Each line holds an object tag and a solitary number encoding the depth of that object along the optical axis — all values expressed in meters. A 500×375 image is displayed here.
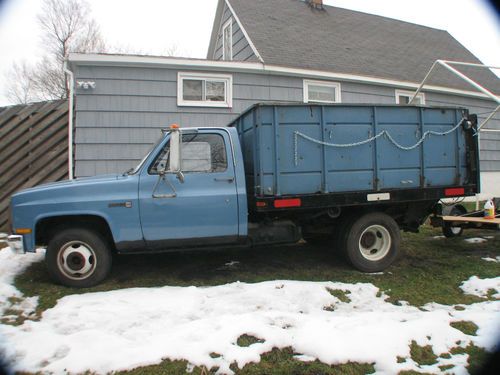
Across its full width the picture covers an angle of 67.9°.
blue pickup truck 4.59
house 8.20
